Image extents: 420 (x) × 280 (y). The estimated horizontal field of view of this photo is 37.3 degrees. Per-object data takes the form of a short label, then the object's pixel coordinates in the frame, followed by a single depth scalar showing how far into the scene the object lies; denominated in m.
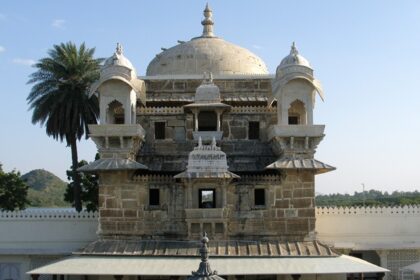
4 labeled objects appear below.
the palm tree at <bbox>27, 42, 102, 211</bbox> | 30.52
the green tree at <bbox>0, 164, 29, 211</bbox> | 35.47
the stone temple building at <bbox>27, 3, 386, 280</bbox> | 21.39
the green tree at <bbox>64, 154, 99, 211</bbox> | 34.25
